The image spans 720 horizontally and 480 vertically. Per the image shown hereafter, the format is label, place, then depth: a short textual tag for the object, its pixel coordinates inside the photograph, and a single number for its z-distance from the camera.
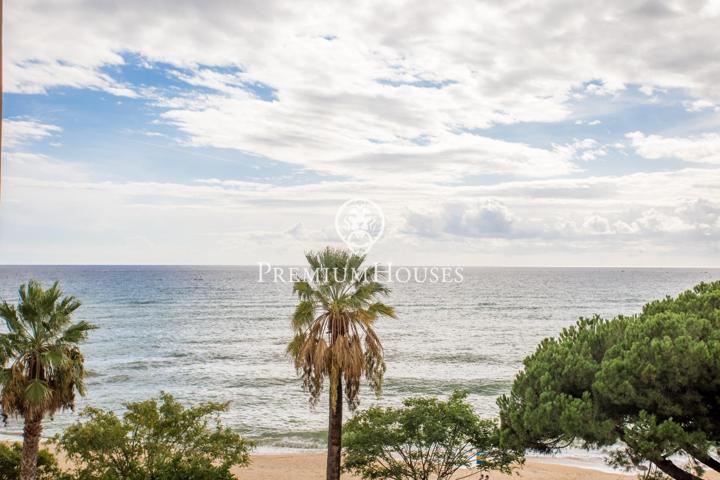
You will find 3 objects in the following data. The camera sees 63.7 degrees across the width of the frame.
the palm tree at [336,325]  17.89
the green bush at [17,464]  18.92
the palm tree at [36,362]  16.31
